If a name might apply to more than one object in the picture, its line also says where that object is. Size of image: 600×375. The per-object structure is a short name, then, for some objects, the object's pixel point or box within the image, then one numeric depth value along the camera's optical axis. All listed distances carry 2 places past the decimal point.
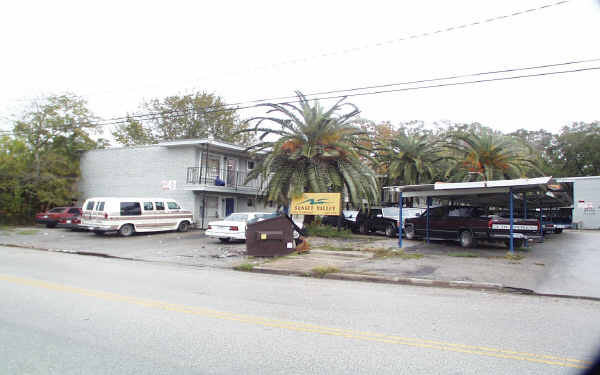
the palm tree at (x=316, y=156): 21.02
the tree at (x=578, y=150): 45.62
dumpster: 14.47
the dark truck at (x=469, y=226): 15.55
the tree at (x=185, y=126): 43.16
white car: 18.08
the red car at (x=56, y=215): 27.67
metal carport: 13.92
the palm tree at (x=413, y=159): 26.42
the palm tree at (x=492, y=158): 24.11
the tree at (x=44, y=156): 29.78
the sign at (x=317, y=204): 16.66
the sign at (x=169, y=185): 26.98
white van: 20.83
